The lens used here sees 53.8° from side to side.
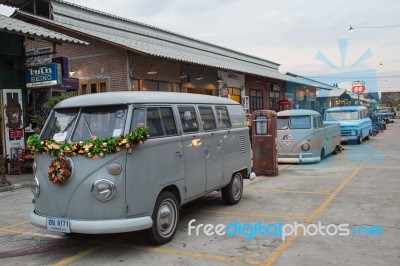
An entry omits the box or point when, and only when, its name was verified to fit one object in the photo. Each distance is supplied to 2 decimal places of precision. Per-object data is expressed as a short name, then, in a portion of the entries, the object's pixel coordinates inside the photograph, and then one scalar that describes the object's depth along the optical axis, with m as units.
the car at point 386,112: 47.60
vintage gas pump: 11.30
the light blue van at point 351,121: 19.94
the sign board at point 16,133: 12.48
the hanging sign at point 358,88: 48.63
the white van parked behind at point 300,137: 13.45
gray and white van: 5.01
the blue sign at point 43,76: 12.06
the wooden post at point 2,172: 10.21
